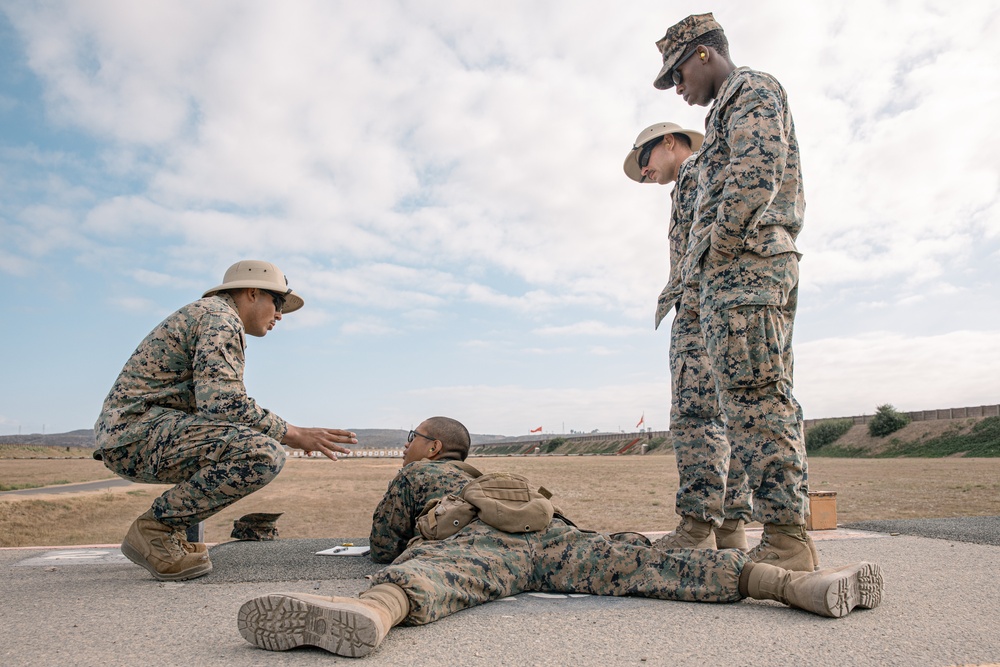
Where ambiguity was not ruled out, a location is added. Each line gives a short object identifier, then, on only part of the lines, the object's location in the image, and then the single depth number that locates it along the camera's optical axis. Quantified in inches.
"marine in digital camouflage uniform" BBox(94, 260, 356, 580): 135.4
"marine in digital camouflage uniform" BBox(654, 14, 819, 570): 119.8
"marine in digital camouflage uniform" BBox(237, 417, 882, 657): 78.9
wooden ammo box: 207.5
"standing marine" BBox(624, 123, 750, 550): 134.9
